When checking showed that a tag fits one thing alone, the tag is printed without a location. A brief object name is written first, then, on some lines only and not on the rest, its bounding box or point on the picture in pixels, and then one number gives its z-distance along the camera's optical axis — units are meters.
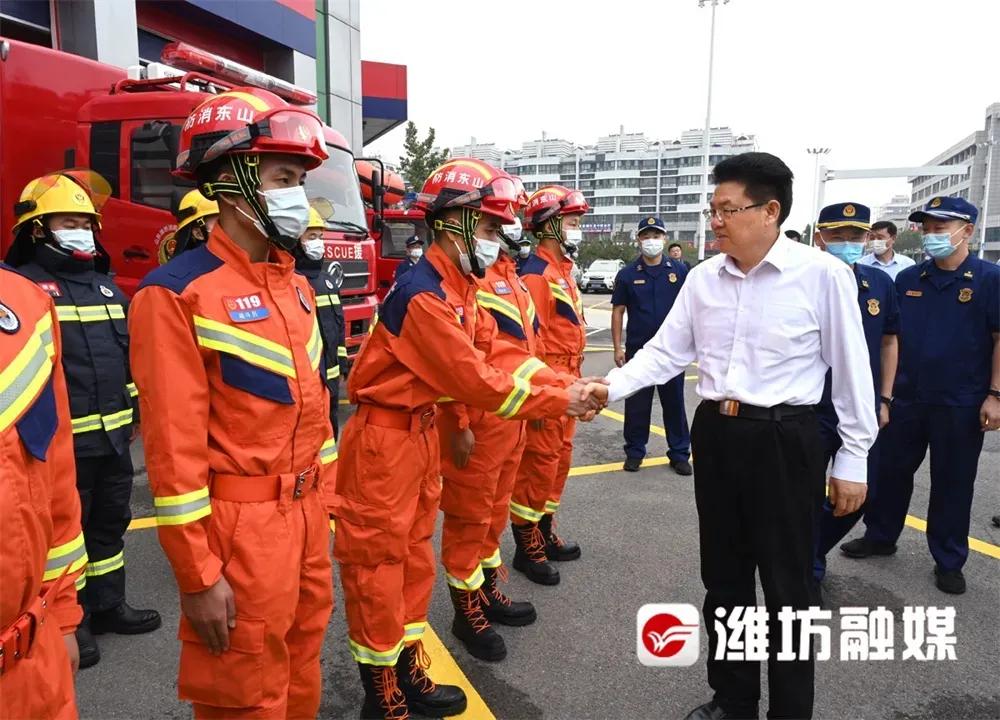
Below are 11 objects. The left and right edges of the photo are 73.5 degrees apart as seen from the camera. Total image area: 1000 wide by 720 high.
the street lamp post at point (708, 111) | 28.09
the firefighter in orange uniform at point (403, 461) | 2.63
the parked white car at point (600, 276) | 32.03
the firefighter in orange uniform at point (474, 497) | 3.19
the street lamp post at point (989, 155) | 39.69
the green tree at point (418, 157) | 36.81
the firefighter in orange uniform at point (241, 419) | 1.76
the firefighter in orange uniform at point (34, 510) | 1.32
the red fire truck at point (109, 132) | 6.14
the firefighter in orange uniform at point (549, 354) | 4.21
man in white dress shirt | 2.52
